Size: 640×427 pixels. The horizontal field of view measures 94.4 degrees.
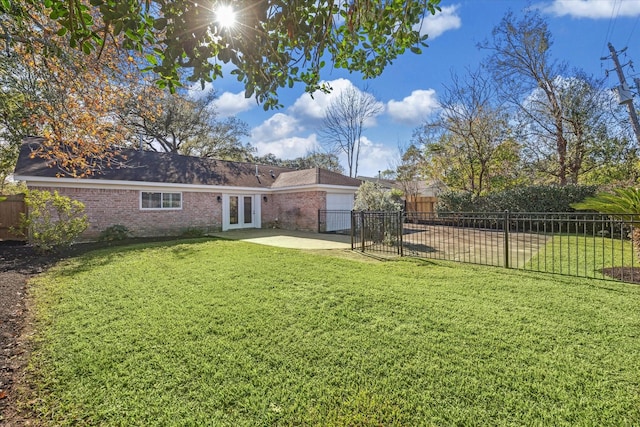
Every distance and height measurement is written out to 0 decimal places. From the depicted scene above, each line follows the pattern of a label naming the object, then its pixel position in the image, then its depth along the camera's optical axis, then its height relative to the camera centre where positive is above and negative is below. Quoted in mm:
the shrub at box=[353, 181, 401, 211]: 12016 +567
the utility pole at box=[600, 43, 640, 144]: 13094 +5289
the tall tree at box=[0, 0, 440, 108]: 2596 +1909
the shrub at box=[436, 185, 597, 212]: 14732 +750
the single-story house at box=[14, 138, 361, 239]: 12298 +1046
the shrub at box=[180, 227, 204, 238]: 13828 -896
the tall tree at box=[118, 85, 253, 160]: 22672 +6812
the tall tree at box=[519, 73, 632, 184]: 16391 +4809
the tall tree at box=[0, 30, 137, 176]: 5234 +2440
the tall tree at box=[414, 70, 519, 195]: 18766 +5115
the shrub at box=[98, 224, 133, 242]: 12252 -842
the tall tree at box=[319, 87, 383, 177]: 28938 +9424
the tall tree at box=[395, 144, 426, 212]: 24348 +3951
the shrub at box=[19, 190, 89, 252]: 9281 -349
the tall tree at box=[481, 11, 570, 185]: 17531 +8741
